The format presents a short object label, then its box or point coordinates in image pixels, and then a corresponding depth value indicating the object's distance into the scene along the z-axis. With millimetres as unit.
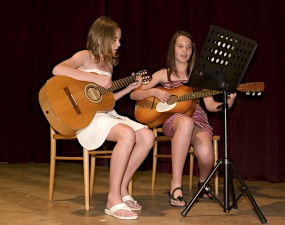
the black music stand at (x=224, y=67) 2129
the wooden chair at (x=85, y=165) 2688
